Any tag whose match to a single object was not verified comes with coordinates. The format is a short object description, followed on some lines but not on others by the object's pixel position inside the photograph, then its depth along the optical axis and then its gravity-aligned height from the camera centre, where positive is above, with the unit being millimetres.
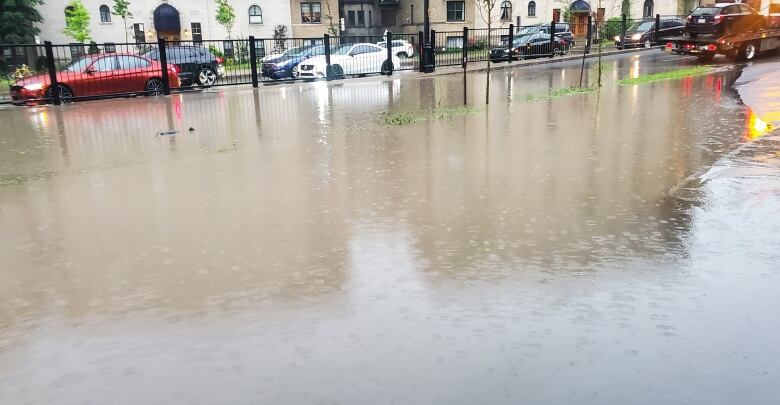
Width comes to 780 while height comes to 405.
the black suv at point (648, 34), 35312 +830
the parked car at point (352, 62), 24002 -15
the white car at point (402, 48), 34156 +598
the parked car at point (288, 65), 24219 -9
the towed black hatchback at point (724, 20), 23141 +938
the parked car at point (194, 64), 21594 +118
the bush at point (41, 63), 17047 +291
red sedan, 16781 -202
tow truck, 22859 +41
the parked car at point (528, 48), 29312 +259
